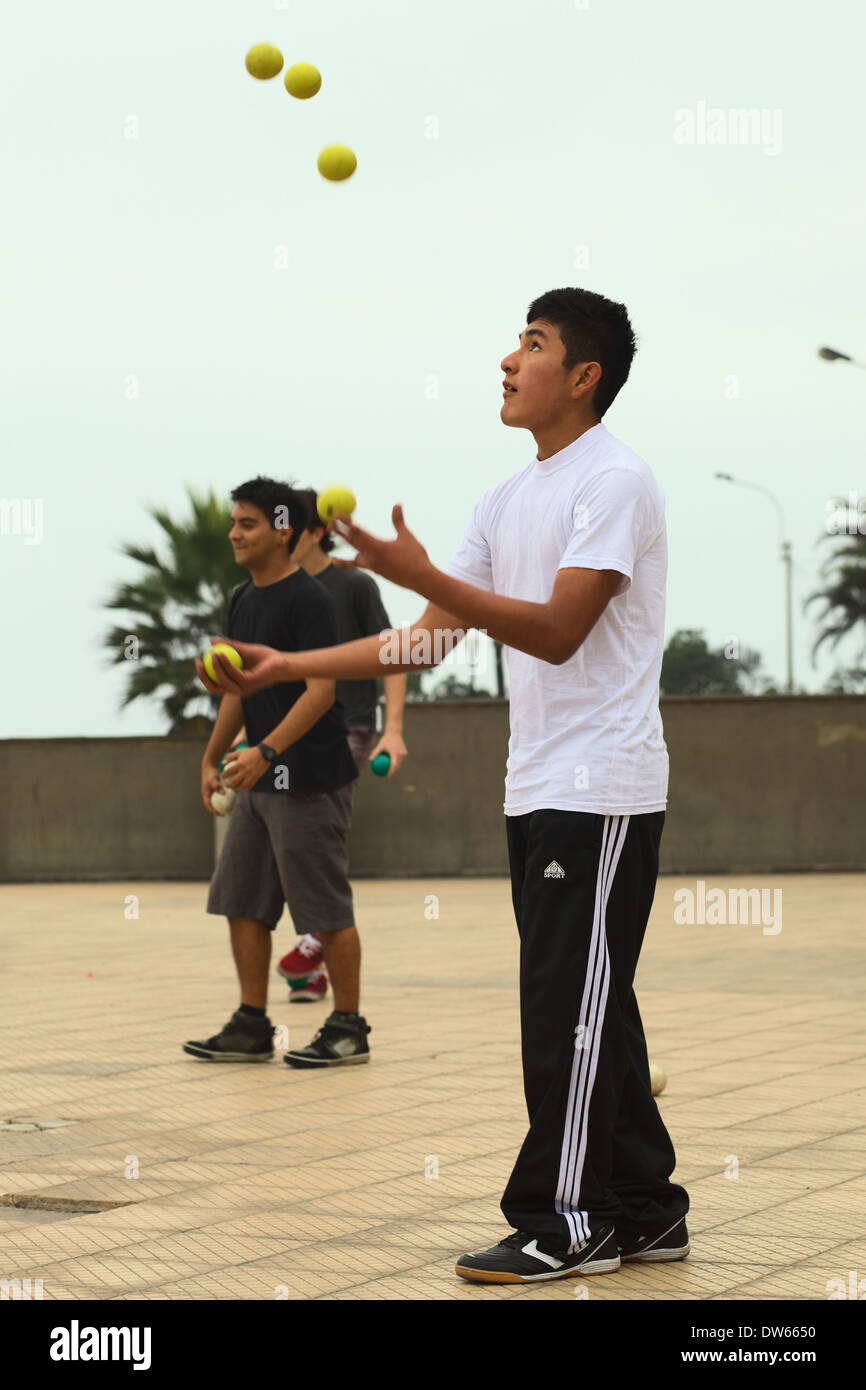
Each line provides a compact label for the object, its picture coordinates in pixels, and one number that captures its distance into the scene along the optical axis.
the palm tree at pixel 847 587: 32.50
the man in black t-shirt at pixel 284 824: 6.54
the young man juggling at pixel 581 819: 3.78
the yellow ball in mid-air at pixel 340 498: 5.15
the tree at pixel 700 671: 20.12
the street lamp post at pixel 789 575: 33.61
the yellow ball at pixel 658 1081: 5.66
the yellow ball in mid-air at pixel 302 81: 6.82
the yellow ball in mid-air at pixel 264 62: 7.07
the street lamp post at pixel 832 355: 23.88
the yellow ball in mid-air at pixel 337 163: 6.95
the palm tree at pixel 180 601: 25.66
